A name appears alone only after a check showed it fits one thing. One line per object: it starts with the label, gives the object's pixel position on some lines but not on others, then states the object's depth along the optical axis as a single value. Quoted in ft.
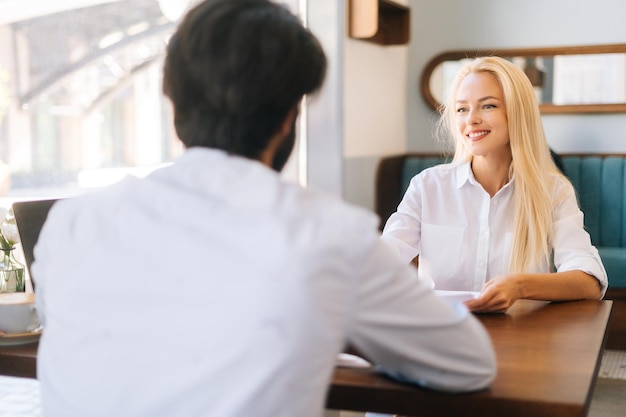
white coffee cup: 5.01
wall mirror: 15.15
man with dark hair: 2.91
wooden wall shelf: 13.42
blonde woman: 7.22
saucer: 4.91
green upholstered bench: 14.29
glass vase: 5.54
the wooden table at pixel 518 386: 3.73
